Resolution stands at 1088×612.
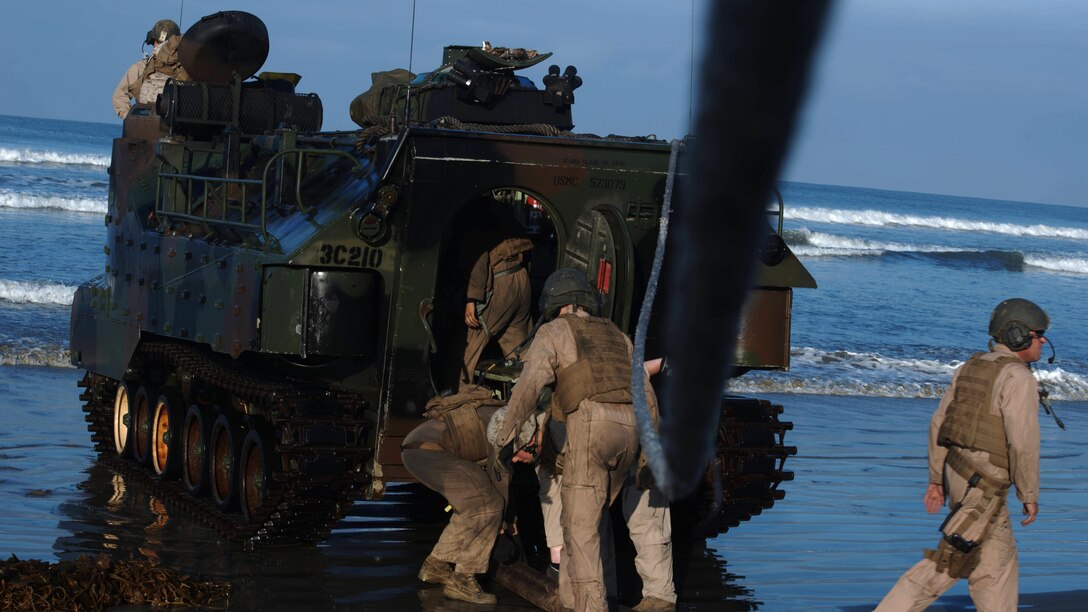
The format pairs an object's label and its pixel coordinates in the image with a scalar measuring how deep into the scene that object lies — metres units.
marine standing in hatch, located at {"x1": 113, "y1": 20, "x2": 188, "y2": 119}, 13.07
